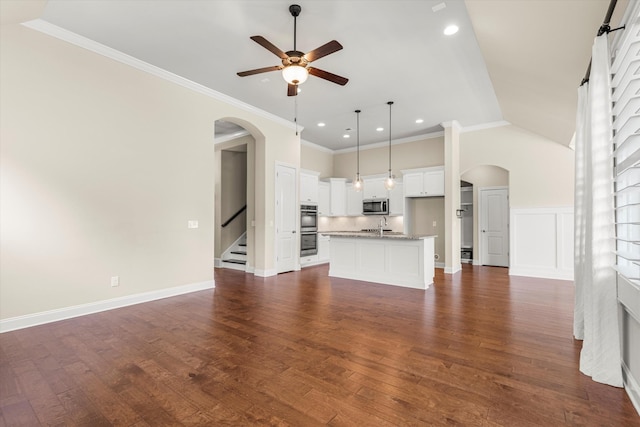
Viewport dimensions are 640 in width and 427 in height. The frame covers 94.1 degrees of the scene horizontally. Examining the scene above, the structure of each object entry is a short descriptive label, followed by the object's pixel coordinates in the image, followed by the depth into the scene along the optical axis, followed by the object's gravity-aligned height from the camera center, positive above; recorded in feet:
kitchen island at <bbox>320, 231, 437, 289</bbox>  17.58 -2.59
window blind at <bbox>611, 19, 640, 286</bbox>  6.34 +1.96
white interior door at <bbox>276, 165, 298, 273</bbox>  22.45 -0.03
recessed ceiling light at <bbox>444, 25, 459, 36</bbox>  11.53 +7.39
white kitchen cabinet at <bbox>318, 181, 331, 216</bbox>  28.33 +1.82
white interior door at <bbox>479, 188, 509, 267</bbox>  26.30 -0.79
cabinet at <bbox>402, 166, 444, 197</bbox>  24.49 +3.08
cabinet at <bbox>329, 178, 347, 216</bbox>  29.22 +2.13
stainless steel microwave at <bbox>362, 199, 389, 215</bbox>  27.50 +1.05
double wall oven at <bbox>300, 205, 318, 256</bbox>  25.38 -1.05
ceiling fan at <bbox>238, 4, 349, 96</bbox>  9.75 +5.51
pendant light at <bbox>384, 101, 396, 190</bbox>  19.69 +2.31
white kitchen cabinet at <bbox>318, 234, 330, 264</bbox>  27.65 -2.93
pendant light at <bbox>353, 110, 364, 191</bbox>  21.02 +6.65
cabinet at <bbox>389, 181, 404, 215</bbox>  26.73 +1.63
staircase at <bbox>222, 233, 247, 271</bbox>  24.73 -3.32
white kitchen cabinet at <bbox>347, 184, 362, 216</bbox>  29.25 +1.58
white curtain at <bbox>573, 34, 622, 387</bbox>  7.25 -0.63
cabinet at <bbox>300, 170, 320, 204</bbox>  25.77 +2.80
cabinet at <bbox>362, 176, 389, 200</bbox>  27.96 +2.80
